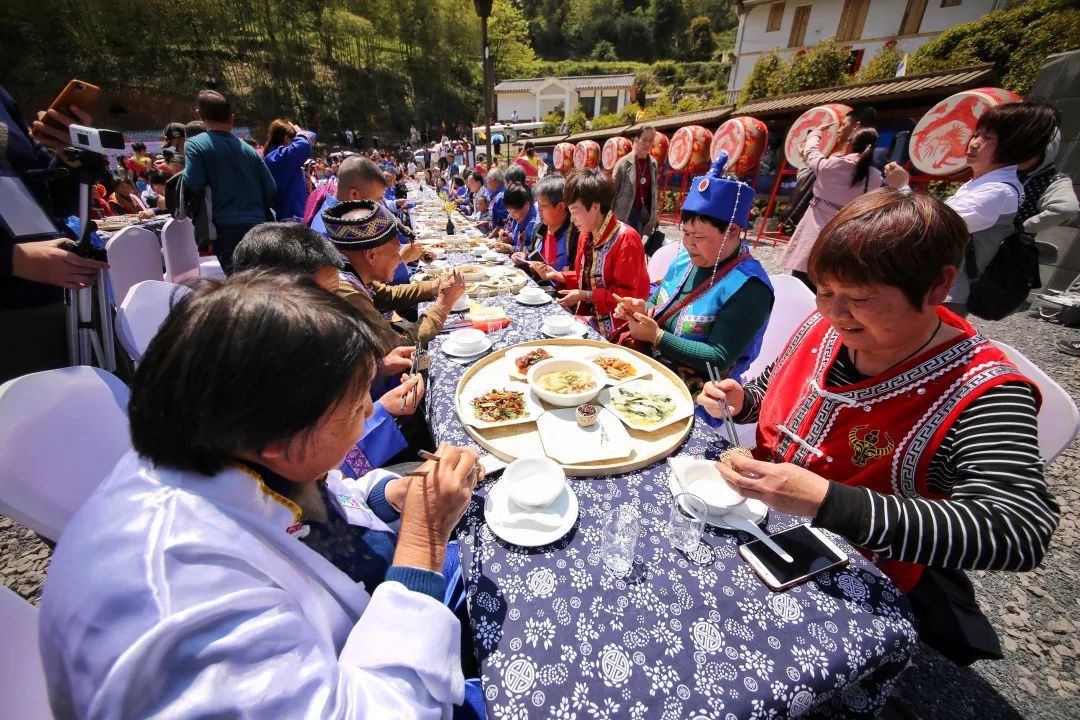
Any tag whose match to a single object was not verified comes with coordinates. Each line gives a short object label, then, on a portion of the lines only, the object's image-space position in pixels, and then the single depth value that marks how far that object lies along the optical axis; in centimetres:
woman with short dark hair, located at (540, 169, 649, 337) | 358
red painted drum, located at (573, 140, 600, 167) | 1524
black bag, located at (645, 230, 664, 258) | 695
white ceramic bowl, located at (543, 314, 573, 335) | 287
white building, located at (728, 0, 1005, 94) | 2302
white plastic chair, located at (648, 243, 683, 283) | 410
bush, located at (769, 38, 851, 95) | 1507
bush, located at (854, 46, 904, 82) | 1625
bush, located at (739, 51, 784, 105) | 1744
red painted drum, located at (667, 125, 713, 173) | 1073
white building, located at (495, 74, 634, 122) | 4369
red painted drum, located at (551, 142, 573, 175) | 1733
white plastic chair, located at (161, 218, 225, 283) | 432
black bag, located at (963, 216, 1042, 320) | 285
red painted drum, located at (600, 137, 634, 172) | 1320
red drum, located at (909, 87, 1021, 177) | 502
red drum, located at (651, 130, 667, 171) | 1270
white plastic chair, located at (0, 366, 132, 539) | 129
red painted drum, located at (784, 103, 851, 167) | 710
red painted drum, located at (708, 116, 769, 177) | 910
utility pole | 918
